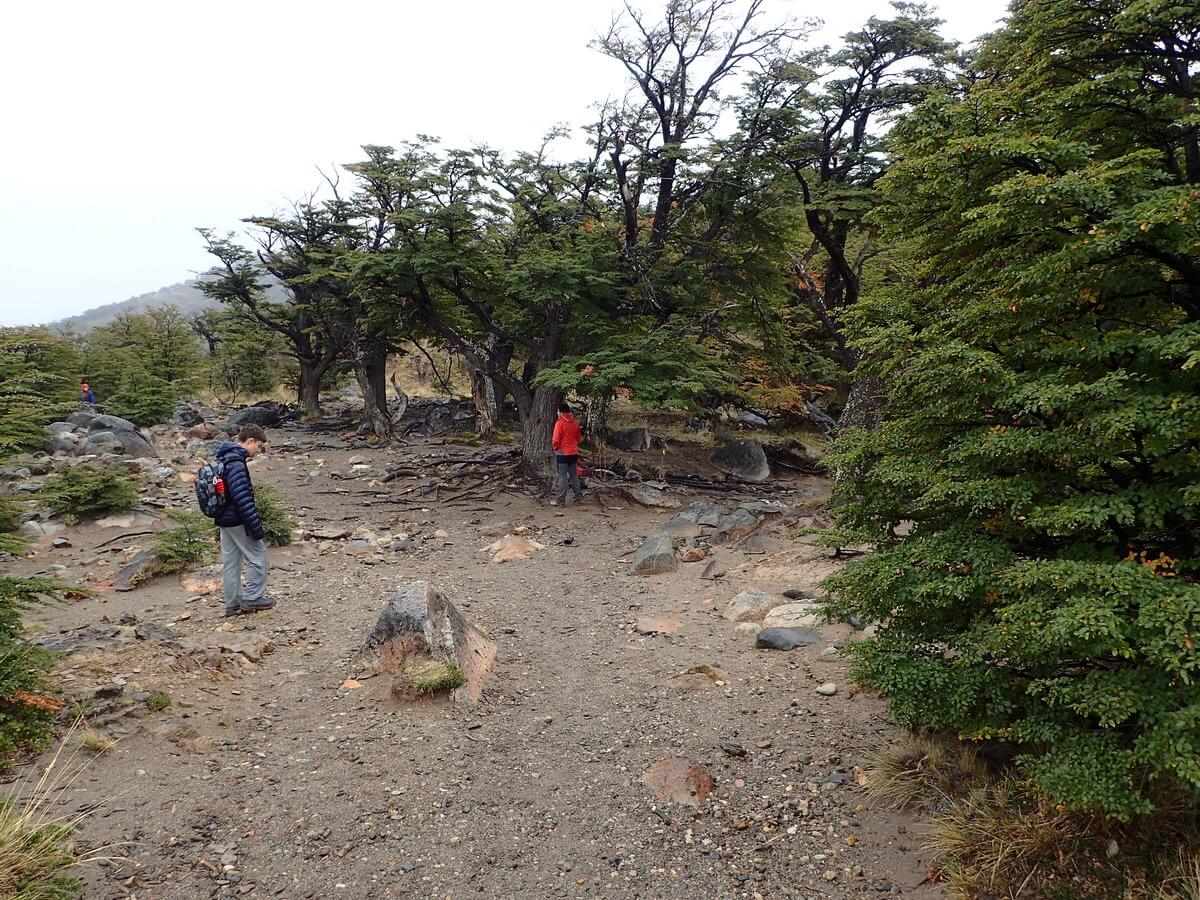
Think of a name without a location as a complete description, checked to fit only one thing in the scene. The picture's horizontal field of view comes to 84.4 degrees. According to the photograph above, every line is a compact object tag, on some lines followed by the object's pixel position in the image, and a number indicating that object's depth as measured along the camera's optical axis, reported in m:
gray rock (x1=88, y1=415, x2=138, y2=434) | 18.62
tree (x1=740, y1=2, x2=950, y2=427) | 11.97
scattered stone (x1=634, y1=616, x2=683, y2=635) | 7.36
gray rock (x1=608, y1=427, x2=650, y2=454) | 19.36
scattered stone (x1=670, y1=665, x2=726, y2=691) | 5.88
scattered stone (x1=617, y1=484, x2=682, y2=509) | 13.86
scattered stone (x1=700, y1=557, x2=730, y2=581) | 8.95
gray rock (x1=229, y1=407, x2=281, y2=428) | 25.62
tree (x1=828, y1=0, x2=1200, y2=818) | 2.71
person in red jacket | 13.06
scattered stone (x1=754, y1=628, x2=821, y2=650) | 6.42
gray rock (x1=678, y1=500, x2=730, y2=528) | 11.55
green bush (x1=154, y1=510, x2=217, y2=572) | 8.87
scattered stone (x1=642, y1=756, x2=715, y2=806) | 4.34
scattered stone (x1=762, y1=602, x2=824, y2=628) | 6.84
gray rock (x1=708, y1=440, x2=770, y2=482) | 17.11
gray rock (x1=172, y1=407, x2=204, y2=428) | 24.16
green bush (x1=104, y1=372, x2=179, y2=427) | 21.45
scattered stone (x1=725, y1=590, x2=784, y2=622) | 7.33
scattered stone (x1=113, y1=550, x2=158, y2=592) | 8.60
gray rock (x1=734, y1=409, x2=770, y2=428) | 22.17
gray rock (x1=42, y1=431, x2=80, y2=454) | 17.05
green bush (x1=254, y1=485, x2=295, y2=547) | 10.24
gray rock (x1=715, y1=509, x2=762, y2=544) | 10.62
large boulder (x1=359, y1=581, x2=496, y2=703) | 5.87
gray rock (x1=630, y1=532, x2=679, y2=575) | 9.60
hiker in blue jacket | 7.23
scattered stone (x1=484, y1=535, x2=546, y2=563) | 10.55
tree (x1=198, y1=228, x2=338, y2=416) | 26.34
